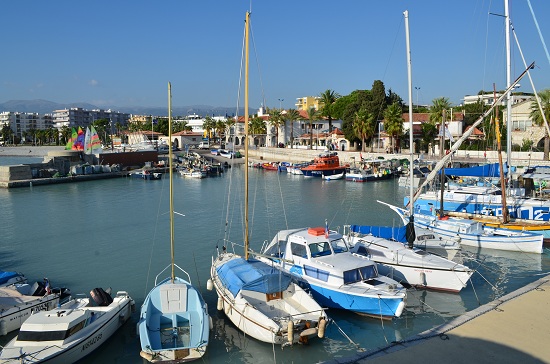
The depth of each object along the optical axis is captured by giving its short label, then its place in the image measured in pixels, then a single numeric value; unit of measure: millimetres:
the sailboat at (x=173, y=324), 14258
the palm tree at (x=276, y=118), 110375
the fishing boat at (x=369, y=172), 70500
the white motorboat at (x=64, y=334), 13816
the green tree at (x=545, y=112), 59997
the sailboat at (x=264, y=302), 15430
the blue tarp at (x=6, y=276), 21253
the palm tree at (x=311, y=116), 102250
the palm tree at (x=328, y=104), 110750
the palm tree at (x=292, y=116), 107781
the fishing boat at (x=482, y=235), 27156
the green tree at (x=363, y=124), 87250
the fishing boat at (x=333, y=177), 73000
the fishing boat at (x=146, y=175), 76138
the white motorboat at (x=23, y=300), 17125
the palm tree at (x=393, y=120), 81750
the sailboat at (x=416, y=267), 20422
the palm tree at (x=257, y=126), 118250
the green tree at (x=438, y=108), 81625
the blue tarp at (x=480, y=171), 40188
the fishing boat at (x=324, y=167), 76500
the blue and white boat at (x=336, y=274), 17641
